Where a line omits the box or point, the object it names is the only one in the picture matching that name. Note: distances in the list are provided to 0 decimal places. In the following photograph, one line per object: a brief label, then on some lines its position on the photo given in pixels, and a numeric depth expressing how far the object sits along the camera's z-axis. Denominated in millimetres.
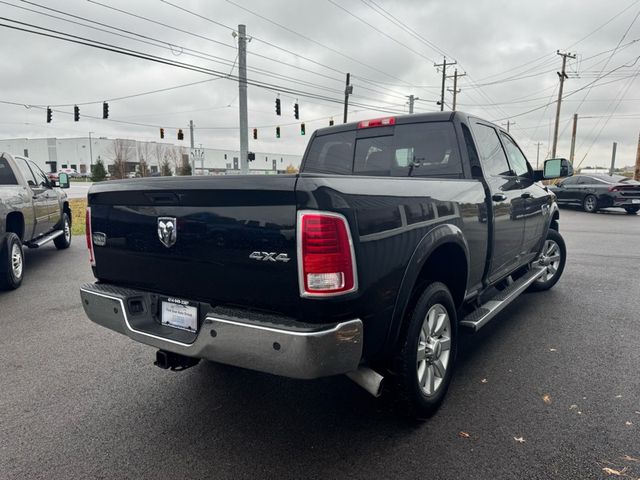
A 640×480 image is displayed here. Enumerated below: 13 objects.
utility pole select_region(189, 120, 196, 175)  40016
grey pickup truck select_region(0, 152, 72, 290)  6148
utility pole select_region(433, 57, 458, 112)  43112
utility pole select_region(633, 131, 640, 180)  24859
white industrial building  87075
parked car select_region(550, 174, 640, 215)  17266
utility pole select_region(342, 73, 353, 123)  31766
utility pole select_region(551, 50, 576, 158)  38469
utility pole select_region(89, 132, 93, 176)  92719
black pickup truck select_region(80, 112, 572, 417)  2162
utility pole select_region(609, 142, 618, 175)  51819
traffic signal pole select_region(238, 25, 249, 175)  20219
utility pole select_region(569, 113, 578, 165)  44000
